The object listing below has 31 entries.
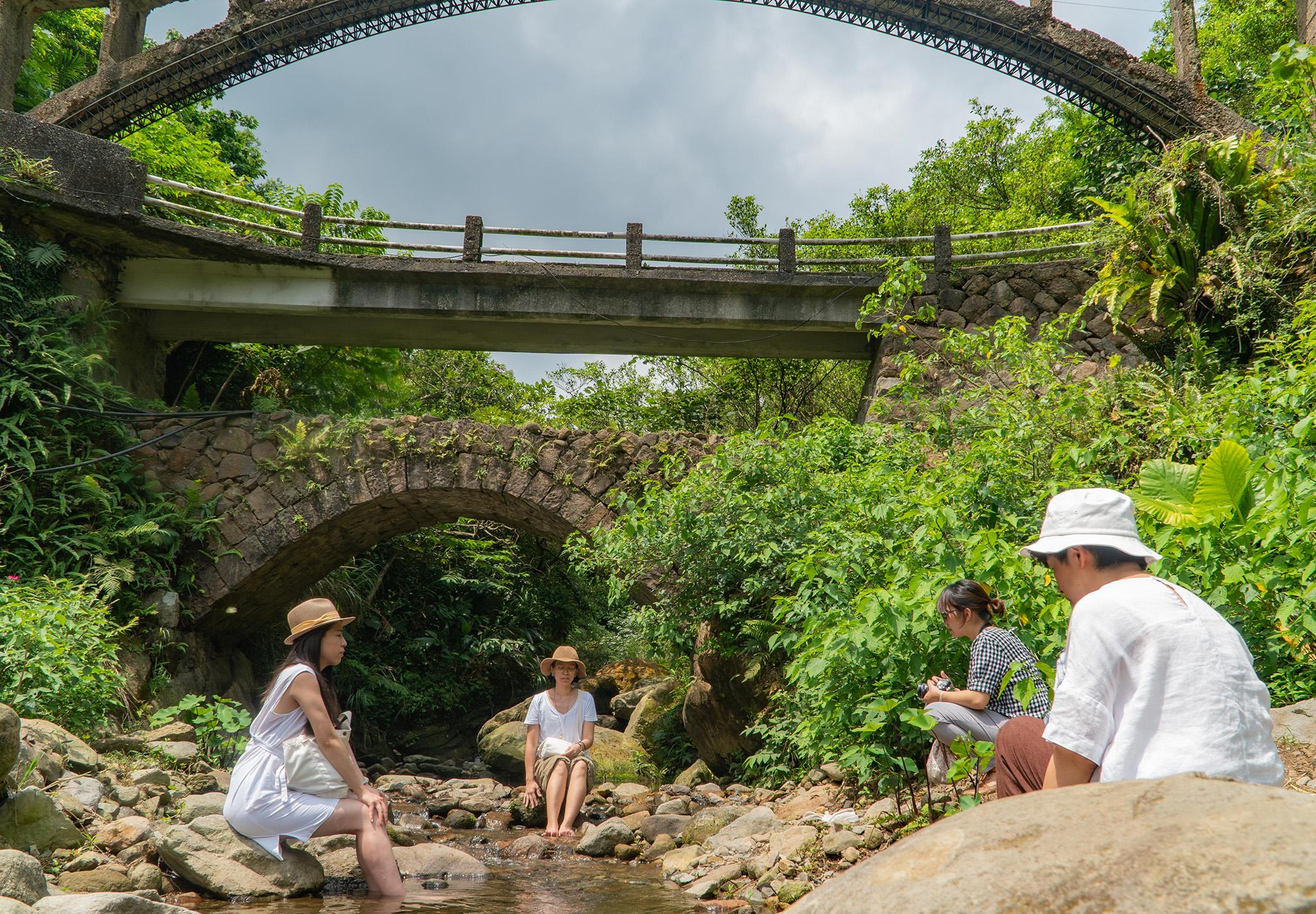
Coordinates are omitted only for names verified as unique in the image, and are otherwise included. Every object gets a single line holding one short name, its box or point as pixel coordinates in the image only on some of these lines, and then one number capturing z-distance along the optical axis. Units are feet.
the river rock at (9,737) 12.67
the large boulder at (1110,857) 4.55
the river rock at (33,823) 13.79
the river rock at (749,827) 16.90
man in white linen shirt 6.19
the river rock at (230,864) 13.11
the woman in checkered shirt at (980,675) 11.85
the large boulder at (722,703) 24.66
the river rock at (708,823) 18.33
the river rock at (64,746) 18.37
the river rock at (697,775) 26.48
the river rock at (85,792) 16.26
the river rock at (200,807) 16.49
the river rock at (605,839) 18.63
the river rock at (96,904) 9.29
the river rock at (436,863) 16.17
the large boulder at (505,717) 38.42
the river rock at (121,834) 14.79
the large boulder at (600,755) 29.96
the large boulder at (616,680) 46.93
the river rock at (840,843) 13.65
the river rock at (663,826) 19.53
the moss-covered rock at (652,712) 32.07
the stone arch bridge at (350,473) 32.68
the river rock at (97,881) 13.00
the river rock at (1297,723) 11.34
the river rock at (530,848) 18.70
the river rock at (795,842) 14.12
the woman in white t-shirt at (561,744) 21.02
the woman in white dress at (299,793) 12.89
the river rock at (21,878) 10.00
